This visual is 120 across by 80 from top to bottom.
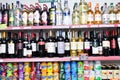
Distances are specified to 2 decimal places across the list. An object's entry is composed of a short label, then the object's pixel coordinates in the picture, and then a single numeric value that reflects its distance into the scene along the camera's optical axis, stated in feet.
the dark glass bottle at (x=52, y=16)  7.89
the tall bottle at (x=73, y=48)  7.71
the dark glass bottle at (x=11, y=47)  7.79
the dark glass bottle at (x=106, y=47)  7.61
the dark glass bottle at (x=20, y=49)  7.89
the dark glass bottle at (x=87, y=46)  7.66
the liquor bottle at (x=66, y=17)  7.88
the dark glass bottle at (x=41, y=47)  7.86
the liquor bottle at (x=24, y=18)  8.00
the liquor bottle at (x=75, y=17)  7.87
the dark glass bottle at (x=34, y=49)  7.82
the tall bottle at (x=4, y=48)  7.79
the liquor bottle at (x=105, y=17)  7.71
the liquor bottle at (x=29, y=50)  7.79
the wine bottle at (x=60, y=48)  7.65
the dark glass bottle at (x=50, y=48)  7.66
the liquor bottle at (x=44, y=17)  7.94
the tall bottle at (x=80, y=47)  7.68
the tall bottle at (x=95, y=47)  7.60
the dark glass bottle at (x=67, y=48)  7.75
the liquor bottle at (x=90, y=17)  7.76
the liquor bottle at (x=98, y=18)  7.73
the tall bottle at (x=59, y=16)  7.88
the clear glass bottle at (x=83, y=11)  7.79
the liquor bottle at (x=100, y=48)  7.60
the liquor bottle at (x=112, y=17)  7.70
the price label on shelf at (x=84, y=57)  7.43
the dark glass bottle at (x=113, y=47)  7.66
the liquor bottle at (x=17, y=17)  8.02
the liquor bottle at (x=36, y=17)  7.95
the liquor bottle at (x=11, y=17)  8.00
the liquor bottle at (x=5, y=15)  8.02
